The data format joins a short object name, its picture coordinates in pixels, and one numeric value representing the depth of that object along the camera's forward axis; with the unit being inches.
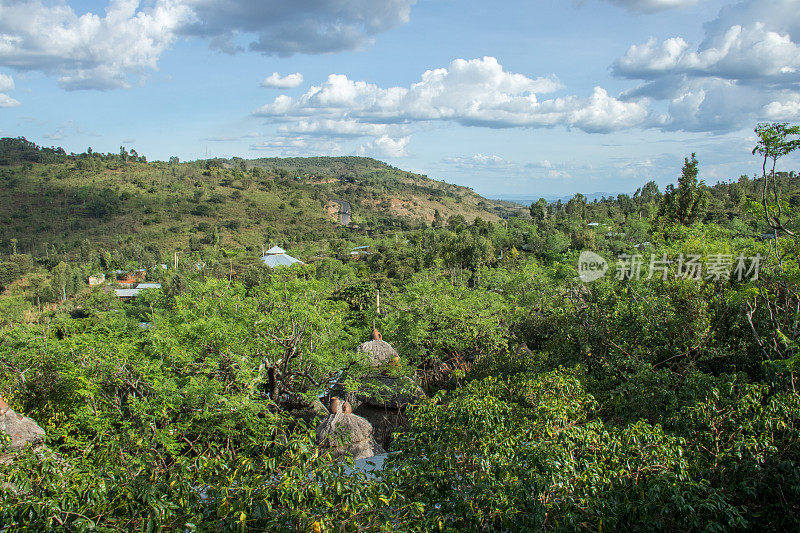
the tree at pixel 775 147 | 335.9
